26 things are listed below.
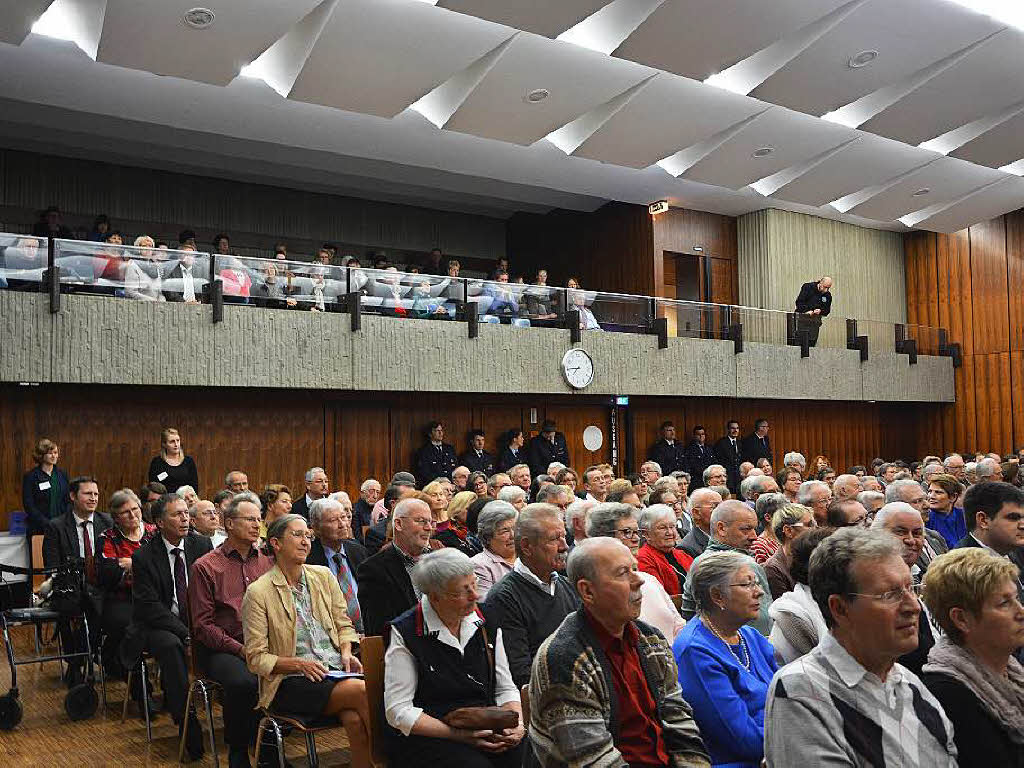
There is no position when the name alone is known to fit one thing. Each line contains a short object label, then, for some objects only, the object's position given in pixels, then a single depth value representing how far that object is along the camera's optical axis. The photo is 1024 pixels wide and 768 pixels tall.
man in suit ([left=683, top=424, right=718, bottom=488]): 14.82
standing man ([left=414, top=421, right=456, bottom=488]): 12.20
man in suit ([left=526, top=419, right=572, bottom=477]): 13.12
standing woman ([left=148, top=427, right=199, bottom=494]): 9.69
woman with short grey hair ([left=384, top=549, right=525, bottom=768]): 3.31
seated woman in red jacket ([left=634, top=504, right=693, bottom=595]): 4.93
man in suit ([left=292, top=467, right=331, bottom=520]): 7.98
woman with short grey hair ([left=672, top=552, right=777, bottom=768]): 3.01
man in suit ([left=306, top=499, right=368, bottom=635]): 5.12
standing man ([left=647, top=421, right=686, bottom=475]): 14.52
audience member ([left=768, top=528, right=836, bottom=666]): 3.46
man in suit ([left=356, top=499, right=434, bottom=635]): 4.57
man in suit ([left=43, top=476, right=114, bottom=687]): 6.36
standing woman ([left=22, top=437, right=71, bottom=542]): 8.43
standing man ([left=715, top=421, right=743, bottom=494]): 15.10
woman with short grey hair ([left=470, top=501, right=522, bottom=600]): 4.77
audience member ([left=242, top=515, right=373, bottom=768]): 4.02
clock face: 12.83
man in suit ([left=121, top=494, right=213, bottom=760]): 5.01
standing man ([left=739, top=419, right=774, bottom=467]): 15.35
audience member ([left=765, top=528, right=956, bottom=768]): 2.14
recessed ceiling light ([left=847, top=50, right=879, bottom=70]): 11.70
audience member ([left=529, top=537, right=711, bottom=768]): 2.68
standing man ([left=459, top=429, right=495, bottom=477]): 12.63
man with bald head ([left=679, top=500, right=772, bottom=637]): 4.77
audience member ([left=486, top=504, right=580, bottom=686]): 3.80
